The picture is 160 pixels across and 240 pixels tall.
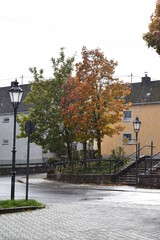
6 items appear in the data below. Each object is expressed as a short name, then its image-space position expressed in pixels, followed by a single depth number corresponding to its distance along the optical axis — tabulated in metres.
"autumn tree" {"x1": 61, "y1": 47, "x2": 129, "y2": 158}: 30.77
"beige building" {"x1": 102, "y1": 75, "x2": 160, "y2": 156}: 43.59
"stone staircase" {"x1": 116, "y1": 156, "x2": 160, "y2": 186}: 27.34
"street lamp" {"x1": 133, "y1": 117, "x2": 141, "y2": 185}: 27.08
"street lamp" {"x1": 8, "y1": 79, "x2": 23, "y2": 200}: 15.51
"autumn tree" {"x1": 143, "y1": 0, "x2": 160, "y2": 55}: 14.80
